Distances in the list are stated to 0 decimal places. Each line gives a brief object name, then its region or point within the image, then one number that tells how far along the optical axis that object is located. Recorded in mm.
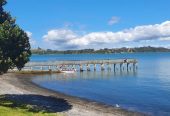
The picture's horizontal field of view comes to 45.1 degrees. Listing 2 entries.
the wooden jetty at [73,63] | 58607
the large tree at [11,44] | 18667
